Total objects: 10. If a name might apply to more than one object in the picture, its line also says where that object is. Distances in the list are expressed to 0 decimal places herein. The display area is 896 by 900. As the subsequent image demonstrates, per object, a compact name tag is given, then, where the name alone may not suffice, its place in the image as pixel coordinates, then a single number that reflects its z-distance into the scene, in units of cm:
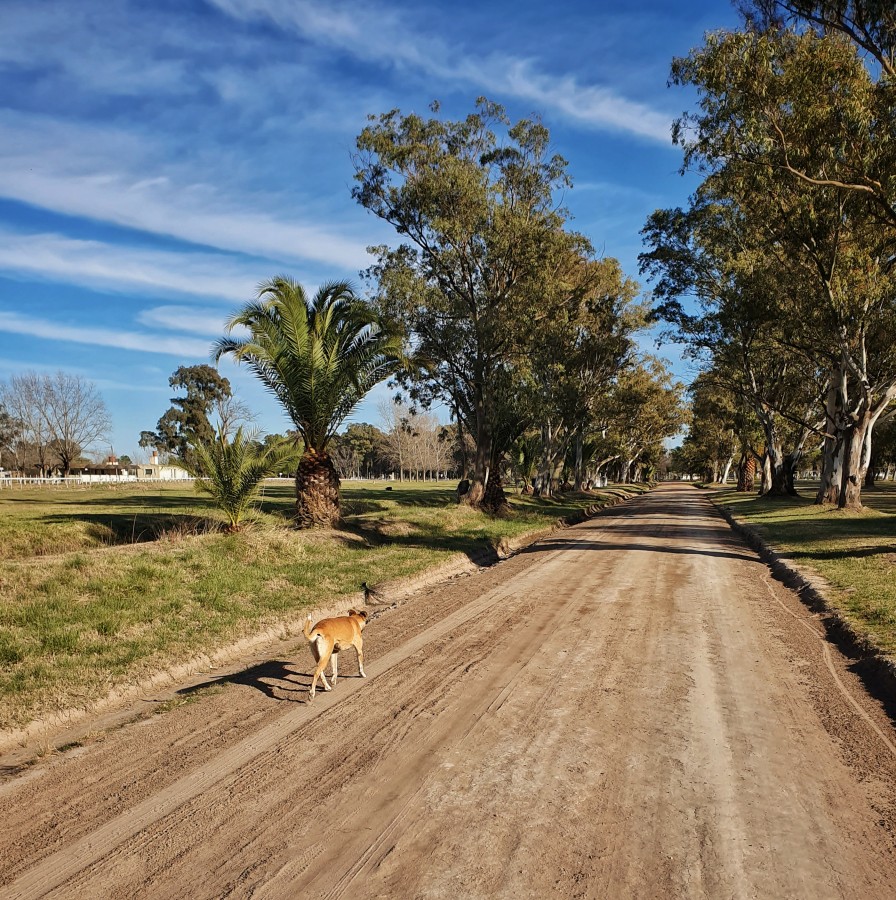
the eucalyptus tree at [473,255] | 2266
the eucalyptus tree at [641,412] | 4534
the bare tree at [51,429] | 6562
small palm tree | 1238
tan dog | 573
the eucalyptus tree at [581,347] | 2988
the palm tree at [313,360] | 1522
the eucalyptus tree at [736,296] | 2155
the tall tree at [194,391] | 8416
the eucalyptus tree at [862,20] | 1183
